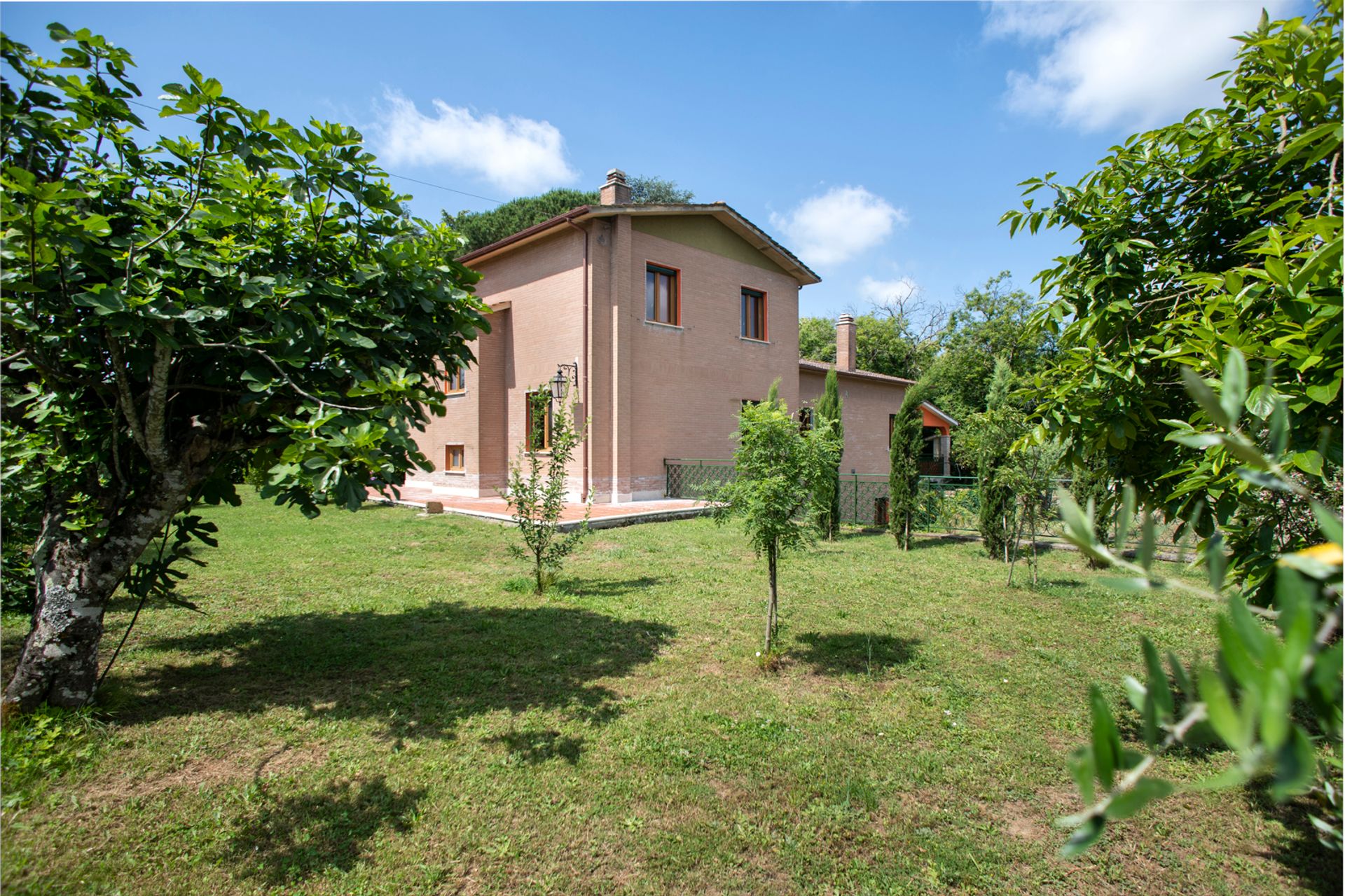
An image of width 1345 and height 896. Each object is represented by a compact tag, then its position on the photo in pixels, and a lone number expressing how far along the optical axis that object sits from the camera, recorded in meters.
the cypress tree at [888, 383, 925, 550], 12.28
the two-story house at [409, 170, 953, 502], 16.67
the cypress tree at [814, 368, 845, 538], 13.15
